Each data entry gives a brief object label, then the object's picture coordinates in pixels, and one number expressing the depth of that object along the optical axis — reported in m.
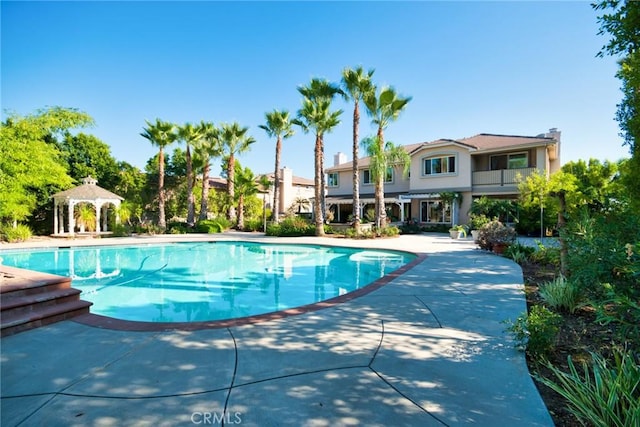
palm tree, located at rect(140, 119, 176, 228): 27.08
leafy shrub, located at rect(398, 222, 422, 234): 25.85
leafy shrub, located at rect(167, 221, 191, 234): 28.19
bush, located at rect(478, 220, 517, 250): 14.16
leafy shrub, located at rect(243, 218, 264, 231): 30.13
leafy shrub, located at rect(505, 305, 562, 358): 3.98
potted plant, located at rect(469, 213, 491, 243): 20.00
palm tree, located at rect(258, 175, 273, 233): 32.12
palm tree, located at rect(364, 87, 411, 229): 21.78
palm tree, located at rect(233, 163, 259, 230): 31.58
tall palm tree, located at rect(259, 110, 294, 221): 27.48
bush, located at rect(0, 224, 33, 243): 20.70
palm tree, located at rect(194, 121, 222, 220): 30.34
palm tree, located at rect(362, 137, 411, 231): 22.56
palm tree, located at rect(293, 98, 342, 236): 23.38
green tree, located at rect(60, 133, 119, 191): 27.64
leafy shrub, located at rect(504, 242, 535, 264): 12.11
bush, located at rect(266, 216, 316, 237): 24.84
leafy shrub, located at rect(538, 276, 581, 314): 5.87
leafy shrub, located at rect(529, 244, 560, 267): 8.83
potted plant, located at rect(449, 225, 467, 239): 21.06
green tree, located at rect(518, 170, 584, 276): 13.77
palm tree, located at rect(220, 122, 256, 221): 30.25
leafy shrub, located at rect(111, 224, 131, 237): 24.98
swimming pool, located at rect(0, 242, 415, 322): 8.41
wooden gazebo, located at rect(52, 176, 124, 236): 24.17
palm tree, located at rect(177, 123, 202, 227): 28.80
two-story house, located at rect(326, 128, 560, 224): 23.83
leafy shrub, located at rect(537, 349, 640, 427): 2.46
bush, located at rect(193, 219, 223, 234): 28.09
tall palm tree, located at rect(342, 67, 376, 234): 21.69
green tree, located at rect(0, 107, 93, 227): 19.44
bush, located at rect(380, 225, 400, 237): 22.41
